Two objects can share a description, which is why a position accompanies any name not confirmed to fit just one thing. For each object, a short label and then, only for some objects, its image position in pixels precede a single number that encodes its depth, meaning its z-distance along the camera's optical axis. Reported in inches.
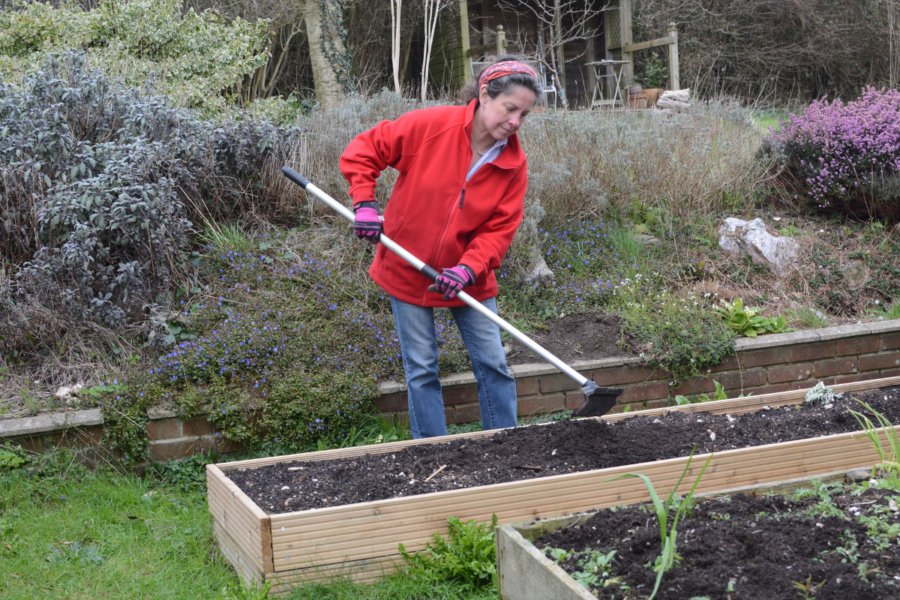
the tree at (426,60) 281.6
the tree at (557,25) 466.5
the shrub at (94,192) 155.6
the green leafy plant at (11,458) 126.4
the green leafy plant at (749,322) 170.7
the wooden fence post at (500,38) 409.4
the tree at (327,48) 303.0
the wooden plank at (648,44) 455.1
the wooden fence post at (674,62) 452.4
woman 120.1
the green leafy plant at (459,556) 90.8
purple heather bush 218.7
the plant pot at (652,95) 438.4
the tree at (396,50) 281.3
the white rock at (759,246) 206.1
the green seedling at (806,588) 62.8
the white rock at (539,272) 181.8
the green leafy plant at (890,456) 81.8
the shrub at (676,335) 160.4
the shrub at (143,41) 259.9
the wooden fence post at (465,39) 442.6
